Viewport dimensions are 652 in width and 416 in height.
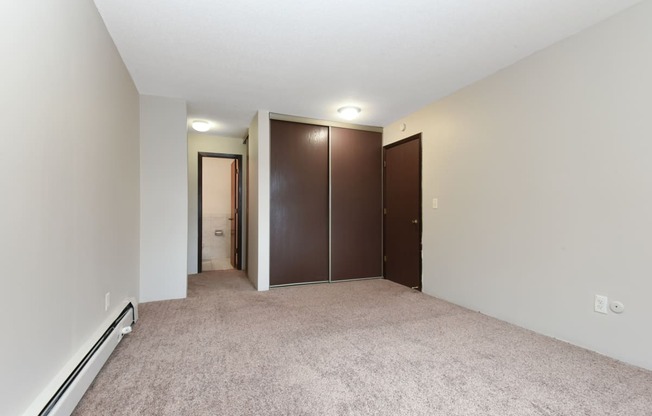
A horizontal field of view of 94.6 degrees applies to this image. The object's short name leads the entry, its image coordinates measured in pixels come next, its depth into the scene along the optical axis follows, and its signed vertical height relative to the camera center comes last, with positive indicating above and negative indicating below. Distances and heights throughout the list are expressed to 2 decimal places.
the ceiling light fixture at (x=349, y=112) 3.95 +1.29
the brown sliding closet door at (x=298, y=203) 4.22 +0.06
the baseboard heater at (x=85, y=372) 1.36 -0.90
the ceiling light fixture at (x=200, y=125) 4.60 +1.28
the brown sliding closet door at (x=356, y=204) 4.55 +0.06
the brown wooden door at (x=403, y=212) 4.11 -0.06
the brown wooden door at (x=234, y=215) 5.73 -0.15
